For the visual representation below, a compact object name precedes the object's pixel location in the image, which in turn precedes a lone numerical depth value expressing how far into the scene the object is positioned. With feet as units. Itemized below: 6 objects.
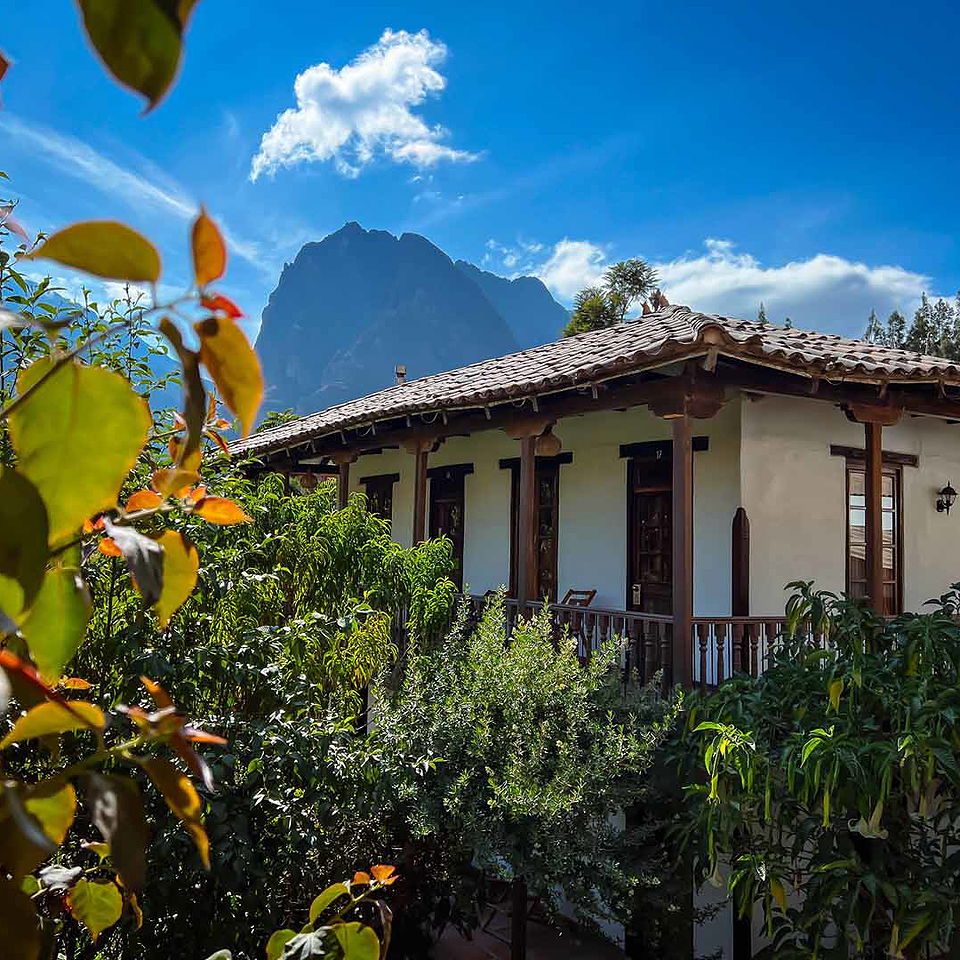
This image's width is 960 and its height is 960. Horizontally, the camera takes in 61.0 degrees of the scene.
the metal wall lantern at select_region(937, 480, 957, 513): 29.17
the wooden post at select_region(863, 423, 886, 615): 22.58
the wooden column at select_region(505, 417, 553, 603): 23.86
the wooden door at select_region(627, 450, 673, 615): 26.94
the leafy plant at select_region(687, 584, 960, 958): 12.72
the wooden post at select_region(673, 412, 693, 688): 18.83
